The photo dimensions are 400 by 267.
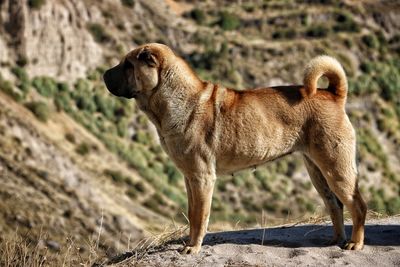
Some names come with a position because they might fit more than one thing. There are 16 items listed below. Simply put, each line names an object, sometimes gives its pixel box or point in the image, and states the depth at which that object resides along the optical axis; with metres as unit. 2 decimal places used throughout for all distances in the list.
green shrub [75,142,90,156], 30.99
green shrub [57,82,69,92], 34.93
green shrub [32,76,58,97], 33.81
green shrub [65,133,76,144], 31.38
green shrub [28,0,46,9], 34.69
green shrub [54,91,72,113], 33.99
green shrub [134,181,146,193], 31.64
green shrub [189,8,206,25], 46.94
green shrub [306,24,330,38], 47.31
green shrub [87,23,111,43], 38.28
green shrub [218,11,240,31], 47.16
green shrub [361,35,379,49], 47.72
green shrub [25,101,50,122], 31.20
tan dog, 8.29
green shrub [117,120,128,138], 36.03
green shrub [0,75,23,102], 31.53
